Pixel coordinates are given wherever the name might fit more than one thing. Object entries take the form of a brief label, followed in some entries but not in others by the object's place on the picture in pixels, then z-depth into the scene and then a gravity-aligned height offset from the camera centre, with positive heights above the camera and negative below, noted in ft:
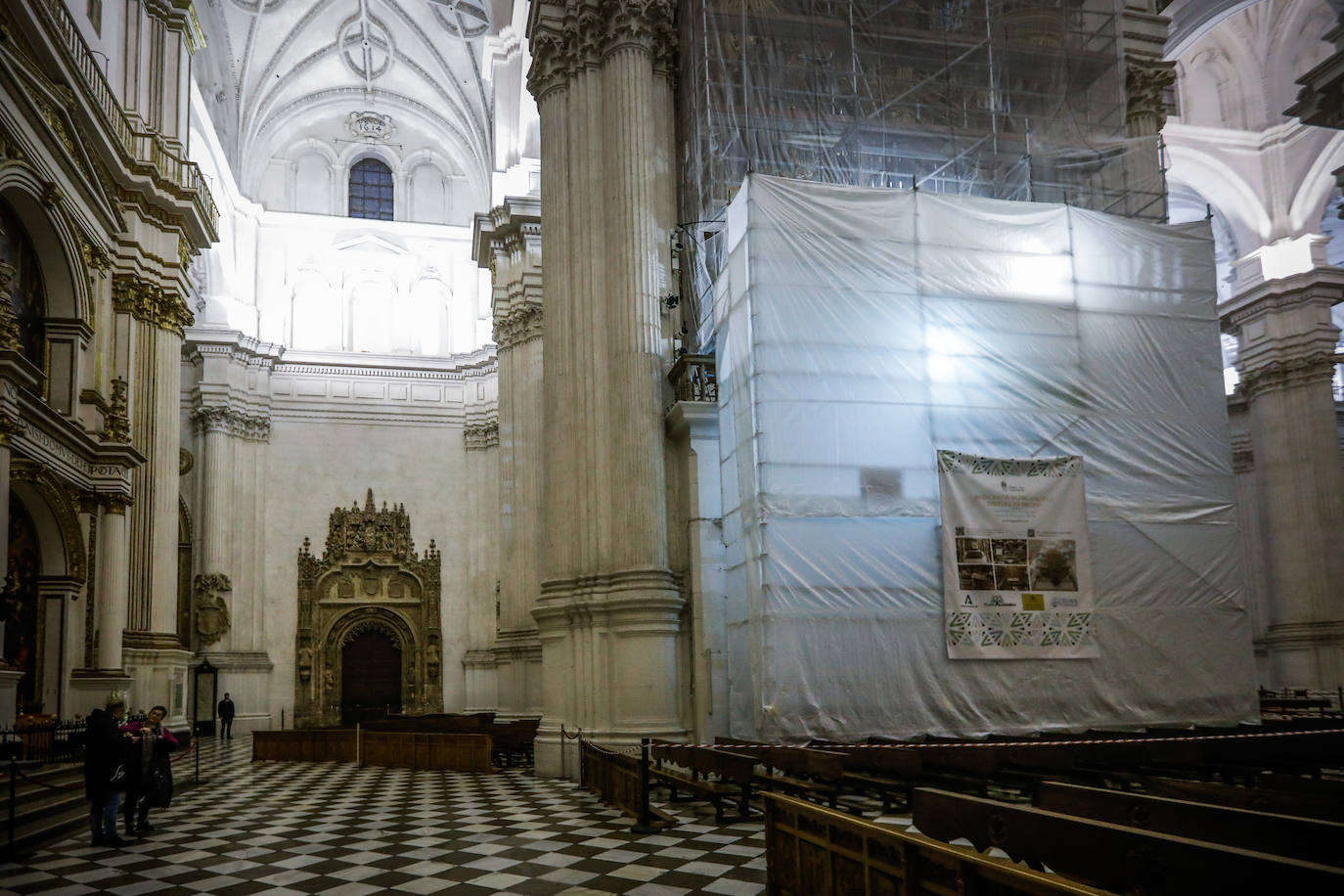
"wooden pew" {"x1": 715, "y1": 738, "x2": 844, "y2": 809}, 26.11 -4.34
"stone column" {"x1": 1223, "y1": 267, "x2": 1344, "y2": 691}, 78.43 +9.43
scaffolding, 48.55 +23.05
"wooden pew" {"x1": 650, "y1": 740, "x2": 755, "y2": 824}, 29.04 -4.72
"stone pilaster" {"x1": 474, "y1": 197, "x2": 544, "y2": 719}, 68.54 +11.47
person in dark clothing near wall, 80.33 -6.70
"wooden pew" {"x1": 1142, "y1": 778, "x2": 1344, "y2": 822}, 15.87 -3.28
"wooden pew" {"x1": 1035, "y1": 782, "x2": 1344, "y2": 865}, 11.47 -2.78
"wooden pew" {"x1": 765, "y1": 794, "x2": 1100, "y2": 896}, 12.63 -3.64
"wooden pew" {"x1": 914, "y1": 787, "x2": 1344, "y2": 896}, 9.93 -2.82
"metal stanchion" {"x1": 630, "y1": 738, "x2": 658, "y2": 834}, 28.78 -5.32
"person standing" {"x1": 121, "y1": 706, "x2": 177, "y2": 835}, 31.78 -4.31
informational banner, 39.68 +1.37
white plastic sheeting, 38.45 +6.04
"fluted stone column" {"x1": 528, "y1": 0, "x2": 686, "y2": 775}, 42.73 +10.10
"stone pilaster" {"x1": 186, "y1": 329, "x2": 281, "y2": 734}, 88.22 +9.30
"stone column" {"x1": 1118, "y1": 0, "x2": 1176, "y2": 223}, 56.34 +27.07
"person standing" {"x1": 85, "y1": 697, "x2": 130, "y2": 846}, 28.81 -3.78
